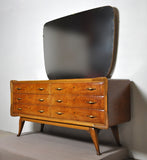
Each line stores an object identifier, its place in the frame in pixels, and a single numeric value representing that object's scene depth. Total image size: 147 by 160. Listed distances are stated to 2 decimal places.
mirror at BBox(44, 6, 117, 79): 2.35
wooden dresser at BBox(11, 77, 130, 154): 1.94
